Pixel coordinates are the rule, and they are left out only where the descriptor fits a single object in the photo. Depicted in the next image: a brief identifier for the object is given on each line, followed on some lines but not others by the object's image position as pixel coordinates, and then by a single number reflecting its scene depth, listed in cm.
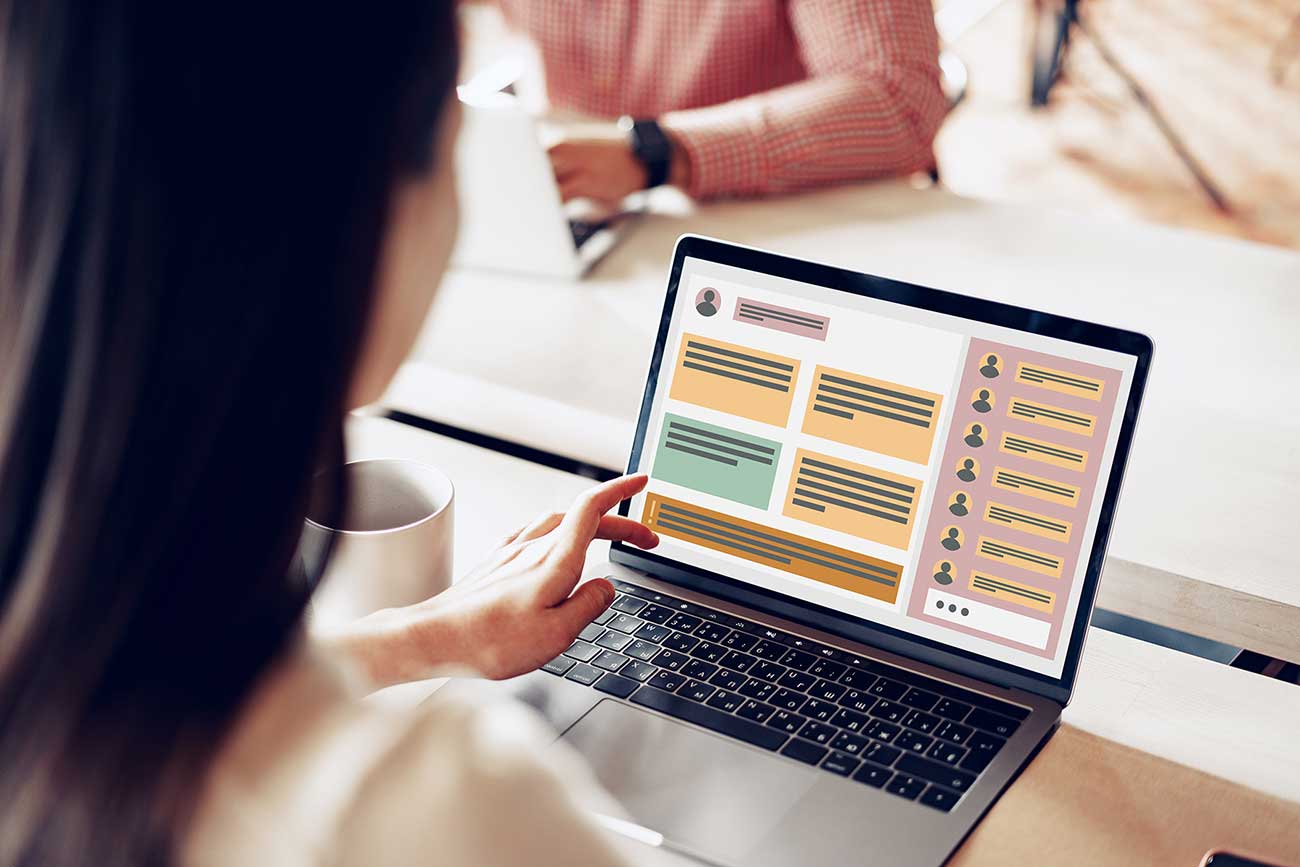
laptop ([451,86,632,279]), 115
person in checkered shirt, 137
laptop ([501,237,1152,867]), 68
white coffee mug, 76
